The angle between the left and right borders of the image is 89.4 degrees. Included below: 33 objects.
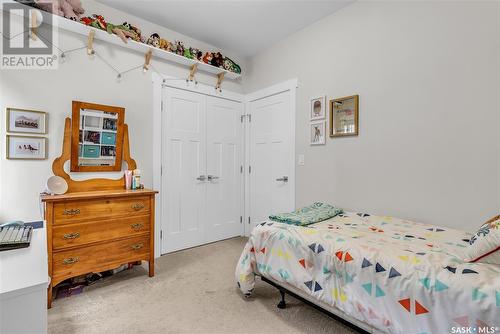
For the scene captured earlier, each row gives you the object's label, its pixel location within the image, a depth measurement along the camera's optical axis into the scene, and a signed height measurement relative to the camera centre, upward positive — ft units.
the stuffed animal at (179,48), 10.03 +4.63
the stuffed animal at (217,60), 11.09 +4.63
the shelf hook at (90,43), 8.02 +3.92
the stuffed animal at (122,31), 8.30 +4.48
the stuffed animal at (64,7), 7.20 +4.59
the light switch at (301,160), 10.02 +0.21
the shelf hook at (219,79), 11.58 +3.93
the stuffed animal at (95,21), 7.78 +4.49
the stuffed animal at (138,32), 8.89 +4.71
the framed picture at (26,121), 7.08 +1.23
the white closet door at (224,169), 11.55 -0.20
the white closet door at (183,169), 10.21 -0.19
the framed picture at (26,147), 7.11 +0.46
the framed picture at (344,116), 8.41 +1.70
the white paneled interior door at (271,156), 10.59 +0.41
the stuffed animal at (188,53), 10.22 +4.54
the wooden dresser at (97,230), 6.42 -1.88
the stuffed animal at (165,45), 9.53 +4.56
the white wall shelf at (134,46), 7.61 +4.22
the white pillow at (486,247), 3.84 -1.26
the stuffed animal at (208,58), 10.84 +4.59
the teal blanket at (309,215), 6.81 -1.46
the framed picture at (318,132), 9.33 +1.24
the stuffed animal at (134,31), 8.74 +4.70
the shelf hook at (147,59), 9.36 +3.95
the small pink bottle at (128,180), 8.55 -0.54
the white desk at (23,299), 2.47 -1.38
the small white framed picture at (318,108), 9.33 +2.15
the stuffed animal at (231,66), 11.50 +4.58
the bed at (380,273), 3.55 -1.89
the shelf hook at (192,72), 10.60 +3.94
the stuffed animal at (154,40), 9.27 +4.58
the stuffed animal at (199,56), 10.77 +4.66
